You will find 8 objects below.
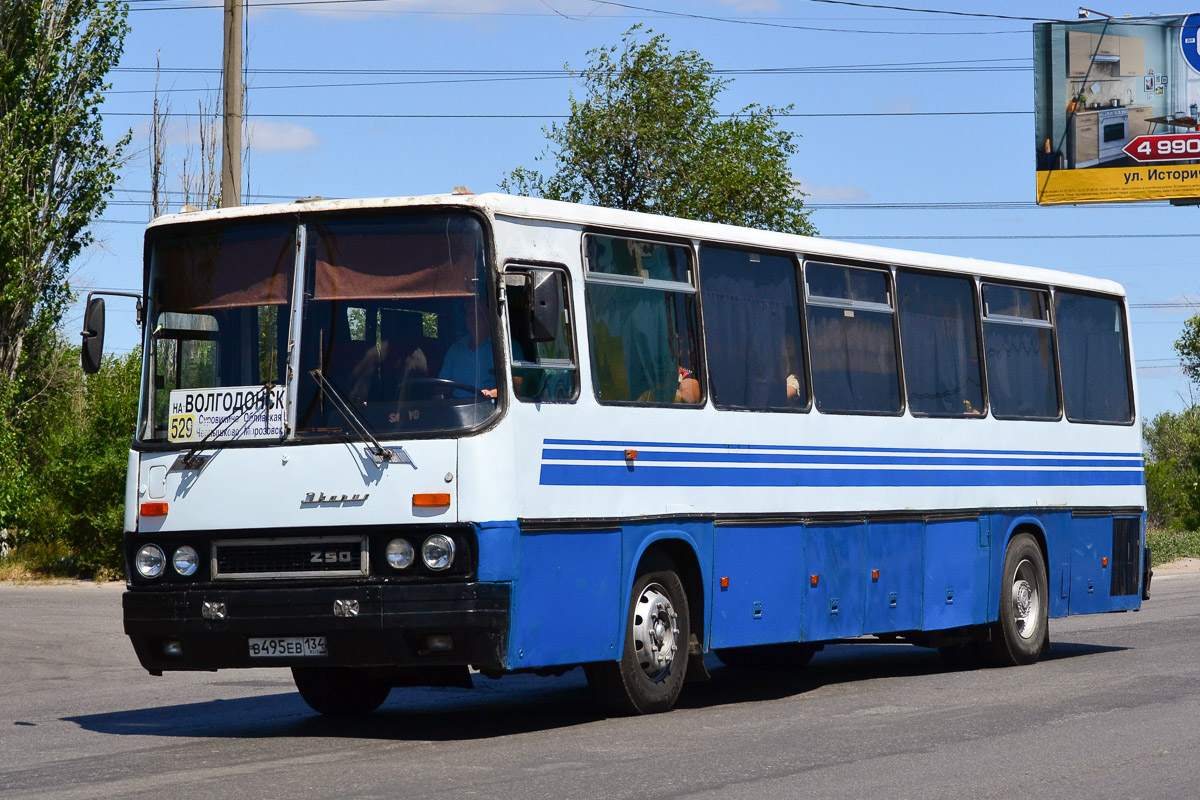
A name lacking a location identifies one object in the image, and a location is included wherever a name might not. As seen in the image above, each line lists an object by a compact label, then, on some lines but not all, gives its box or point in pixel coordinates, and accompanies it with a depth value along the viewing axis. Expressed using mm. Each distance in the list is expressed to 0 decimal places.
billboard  39781
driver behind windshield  9930
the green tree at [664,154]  39500
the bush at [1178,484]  52094
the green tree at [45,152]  32625
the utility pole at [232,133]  19203
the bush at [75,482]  30391
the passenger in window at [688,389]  11562
